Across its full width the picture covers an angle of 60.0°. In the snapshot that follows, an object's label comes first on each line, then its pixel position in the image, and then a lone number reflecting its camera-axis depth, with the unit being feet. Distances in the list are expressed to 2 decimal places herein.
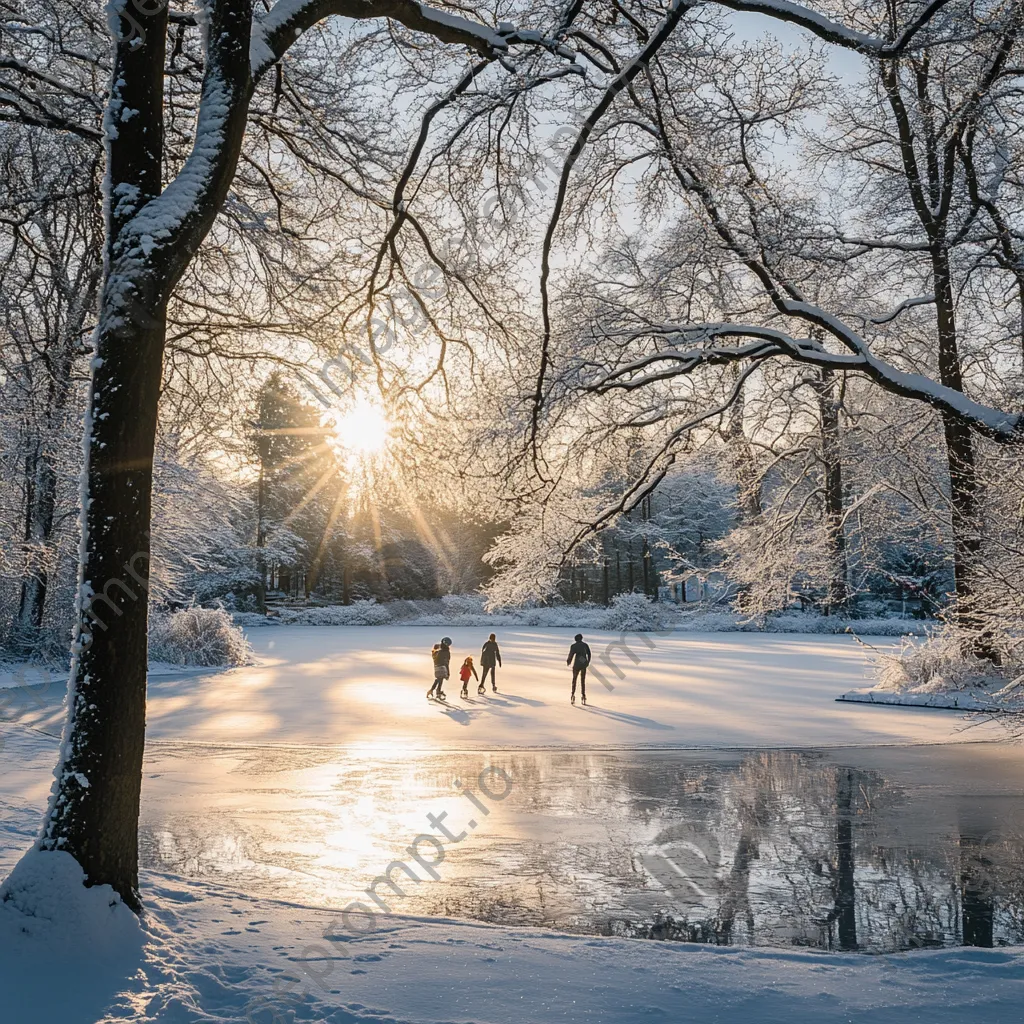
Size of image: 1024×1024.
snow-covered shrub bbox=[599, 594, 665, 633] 131.13
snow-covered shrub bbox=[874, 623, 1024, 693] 57.00
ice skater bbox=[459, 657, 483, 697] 63.32
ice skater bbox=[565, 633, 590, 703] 59.16
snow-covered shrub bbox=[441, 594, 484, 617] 168.45
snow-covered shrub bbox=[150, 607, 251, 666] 83.10
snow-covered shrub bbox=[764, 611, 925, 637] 118.83
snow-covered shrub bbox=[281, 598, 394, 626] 159.12
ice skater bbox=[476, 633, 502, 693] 64.59
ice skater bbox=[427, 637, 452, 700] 59.88
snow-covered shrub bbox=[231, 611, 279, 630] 150.51
